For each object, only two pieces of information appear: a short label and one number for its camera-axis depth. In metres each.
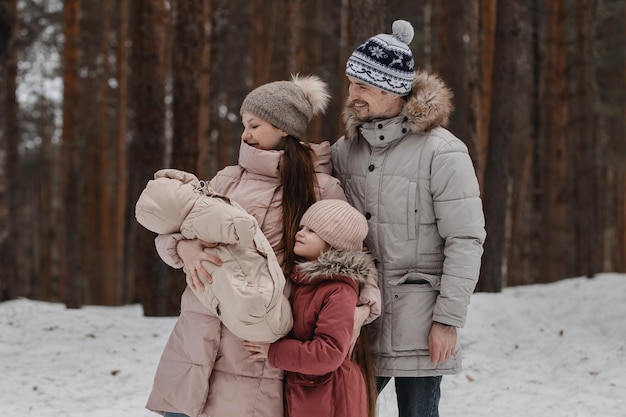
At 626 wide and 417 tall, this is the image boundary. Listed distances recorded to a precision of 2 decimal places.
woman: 5.57
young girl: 5.32
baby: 5.17
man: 5.83
